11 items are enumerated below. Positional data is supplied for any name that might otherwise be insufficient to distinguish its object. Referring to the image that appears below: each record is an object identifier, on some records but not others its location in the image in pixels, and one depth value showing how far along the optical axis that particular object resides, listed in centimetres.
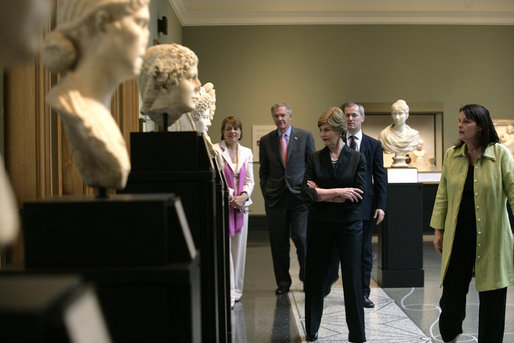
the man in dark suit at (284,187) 529
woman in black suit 353
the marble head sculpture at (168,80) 214
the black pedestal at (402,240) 555
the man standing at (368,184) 481
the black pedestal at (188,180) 204
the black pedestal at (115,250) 130
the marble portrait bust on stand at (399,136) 630
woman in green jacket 312
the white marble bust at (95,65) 140
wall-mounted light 719
